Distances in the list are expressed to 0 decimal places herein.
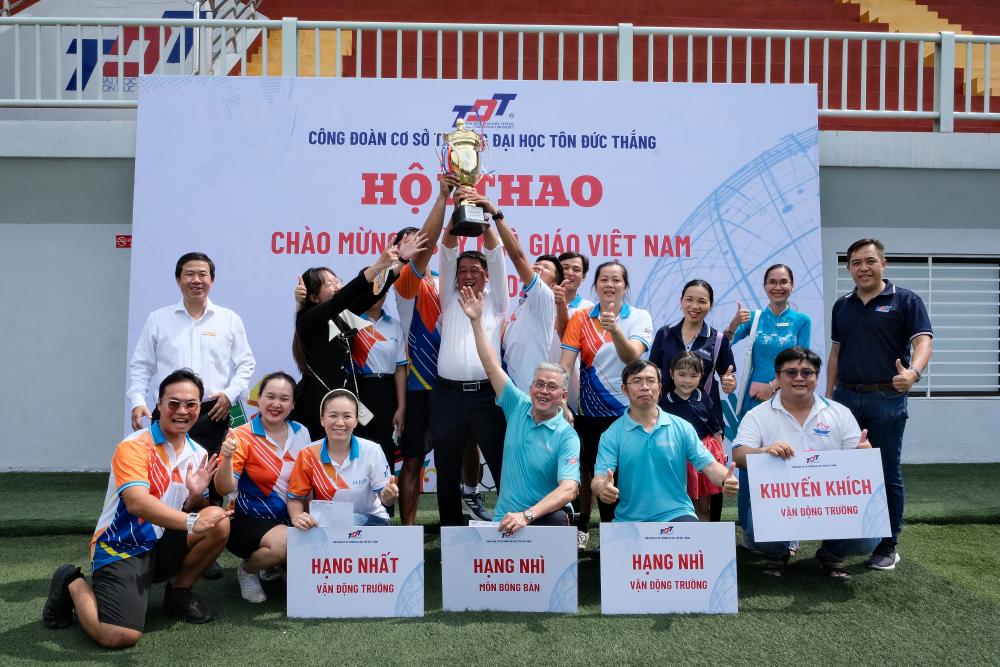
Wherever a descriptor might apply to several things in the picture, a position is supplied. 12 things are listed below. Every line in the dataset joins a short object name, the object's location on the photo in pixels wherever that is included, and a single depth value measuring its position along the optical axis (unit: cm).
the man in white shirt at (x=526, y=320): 405
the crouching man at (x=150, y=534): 314
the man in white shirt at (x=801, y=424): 377
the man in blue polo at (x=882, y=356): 402
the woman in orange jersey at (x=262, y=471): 360
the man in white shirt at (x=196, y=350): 415
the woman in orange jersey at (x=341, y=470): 359
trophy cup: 395
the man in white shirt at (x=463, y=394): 394
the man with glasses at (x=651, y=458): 357
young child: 399
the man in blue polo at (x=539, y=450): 353
